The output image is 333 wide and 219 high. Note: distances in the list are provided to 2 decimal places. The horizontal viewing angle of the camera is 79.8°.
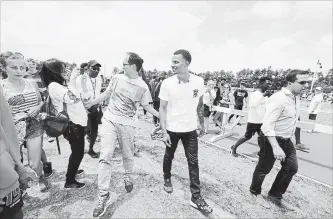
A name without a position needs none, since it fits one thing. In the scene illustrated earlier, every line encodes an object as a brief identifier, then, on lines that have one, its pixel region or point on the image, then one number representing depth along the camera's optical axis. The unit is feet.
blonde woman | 7.63
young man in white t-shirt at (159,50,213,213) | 9.16
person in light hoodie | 3.82
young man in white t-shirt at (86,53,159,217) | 8.56
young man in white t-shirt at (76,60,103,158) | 12.01
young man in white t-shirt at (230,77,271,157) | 14.96
